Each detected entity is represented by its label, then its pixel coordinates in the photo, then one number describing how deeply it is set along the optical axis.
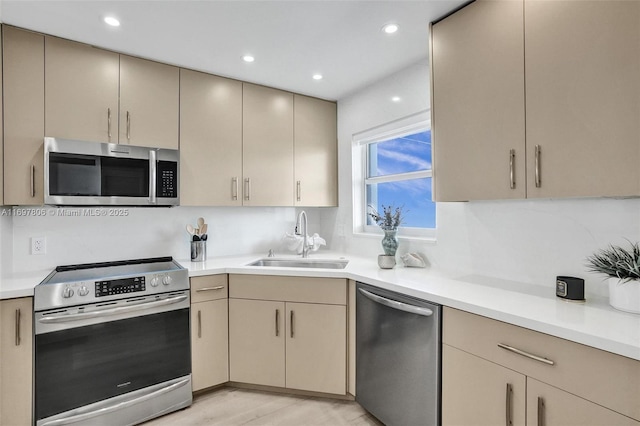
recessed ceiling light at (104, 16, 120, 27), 1.80
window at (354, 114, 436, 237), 2.40
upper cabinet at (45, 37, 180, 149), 2.00
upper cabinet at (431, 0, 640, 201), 1.15
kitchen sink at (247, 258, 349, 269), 2.68
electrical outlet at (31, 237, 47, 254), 2.17
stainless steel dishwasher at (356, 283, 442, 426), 1.57
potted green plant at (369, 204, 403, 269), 2.21
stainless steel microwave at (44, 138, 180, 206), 1.95
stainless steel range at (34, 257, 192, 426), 1.73
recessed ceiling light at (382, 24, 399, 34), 1.86
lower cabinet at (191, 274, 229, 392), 2.20
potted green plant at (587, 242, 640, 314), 1.22
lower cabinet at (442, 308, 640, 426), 1.00
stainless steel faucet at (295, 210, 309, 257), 2.86
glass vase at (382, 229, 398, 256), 2.29
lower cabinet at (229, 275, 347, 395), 2.19
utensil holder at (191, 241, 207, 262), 2.54
